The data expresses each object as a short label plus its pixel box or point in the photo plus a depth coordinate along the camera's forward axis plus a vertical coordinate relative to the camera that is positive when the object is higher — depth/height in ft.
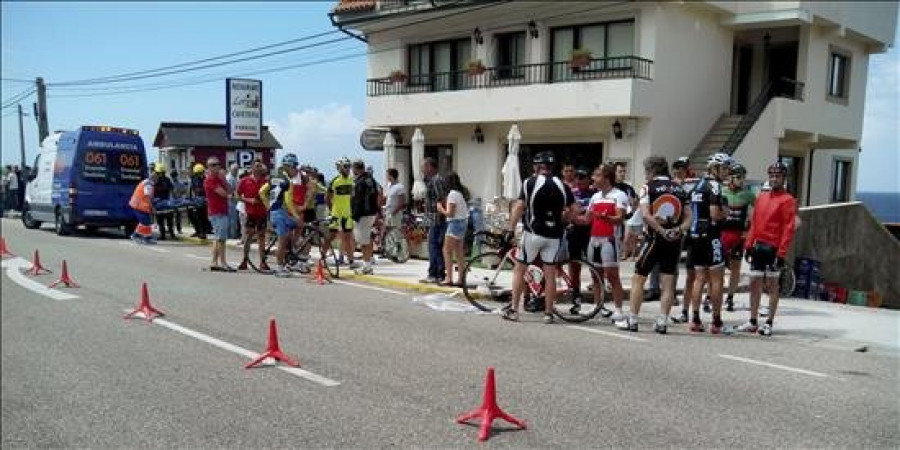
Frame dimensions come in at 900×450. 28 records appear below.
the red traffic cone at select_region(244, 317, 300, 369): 21.66 -5.50
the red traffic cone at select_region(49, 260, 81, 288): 33.63 -5.35
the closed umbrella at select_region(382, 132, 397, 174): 74.69 +2.63
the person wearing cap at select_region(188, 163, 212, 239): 62.80 -2.95
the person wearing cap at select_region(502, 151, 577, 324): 28.25 -1.47
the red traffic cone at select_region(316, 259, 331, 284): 39.46 -5.56
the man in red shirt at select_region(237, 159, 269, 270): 41.86 -2.23
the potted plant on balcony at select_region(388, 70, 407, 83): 81.41 +10.95
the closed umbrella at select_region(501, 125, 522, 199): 59.16 +0.52
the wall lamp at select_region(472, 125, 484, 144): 76.07 +4.33
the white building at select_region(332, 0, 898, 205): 65.92 +10.33
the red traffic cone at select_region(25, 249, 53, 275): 33.63 -4.96
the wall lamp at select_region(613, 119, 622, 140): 65.51 +4.64
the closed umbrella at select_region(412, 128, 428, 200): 69.51 +2.26
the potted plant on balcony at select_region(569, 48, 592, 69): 64.95 +10.84
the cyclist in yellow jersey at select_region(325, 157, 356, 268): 41.83 -1.50
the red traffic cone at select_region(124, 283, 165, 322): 28.12 -5.49
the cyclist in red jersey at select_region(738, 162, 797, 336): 27.89 -1.94
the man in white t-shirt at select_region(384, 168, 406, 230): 44.04 -1.33
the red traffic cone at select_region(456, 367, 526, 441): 16.43 -5.30
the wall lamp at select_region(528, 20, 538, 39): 71.10 +14.48
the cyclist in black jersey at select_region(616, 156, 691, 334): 26.81 -1.70
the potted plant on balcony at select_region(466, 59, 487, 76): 73.15 +10.97
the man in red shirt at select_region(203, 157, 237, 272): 41.22 -1.67
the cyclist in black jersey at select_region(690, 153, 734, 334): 27.71 -2.16
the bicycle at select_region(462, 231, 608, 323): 30.19 -4.92
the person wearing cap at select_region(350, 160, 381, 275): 42.52 -1.92
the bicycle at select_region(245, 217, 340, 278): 41.60 -4.33
